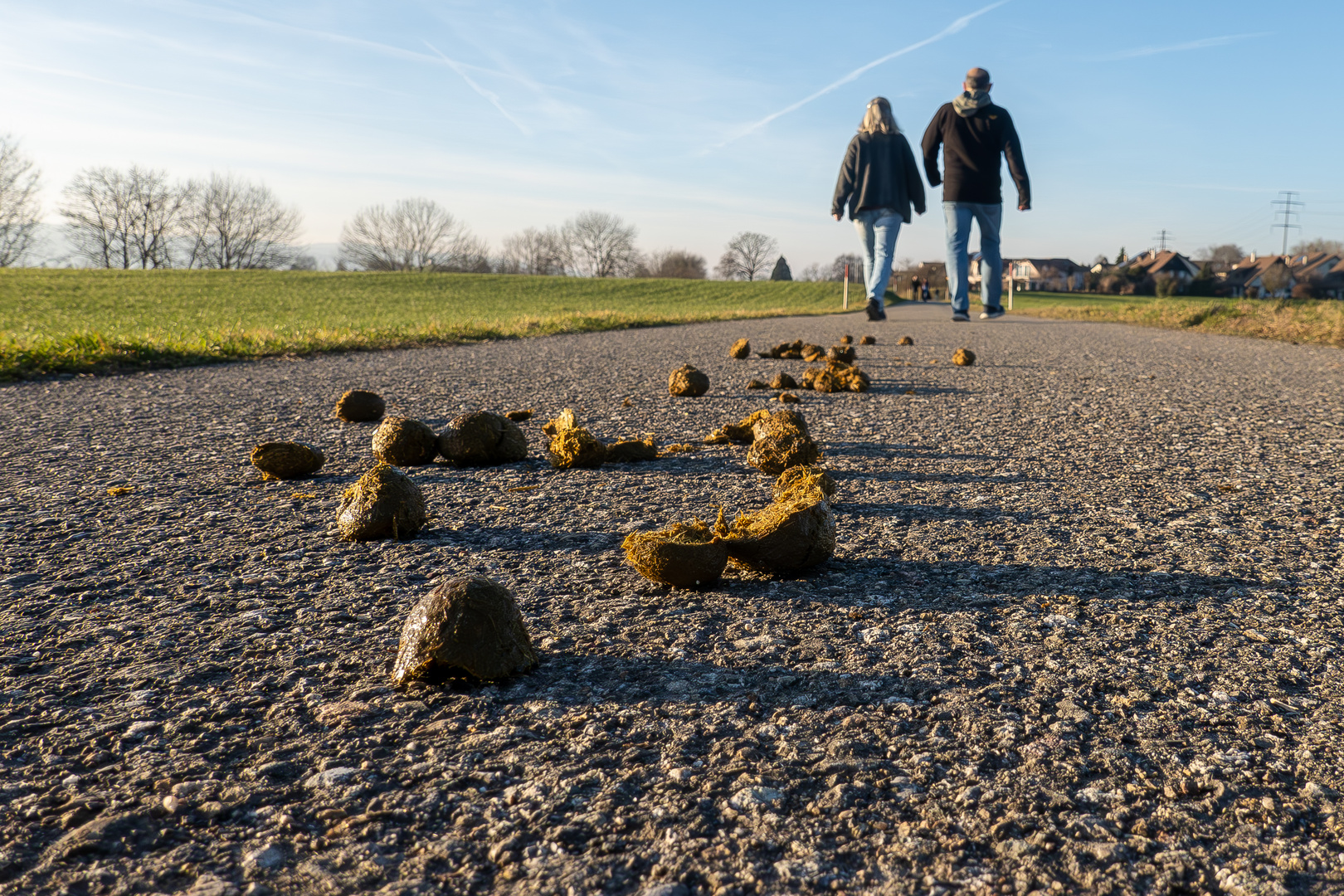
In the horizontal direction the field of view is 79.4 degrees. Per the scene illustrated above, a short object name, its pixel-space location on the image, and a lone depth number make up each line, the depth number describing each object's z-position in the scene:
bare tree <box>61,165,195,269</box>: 65.19
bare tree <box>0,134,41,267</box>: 53.75
